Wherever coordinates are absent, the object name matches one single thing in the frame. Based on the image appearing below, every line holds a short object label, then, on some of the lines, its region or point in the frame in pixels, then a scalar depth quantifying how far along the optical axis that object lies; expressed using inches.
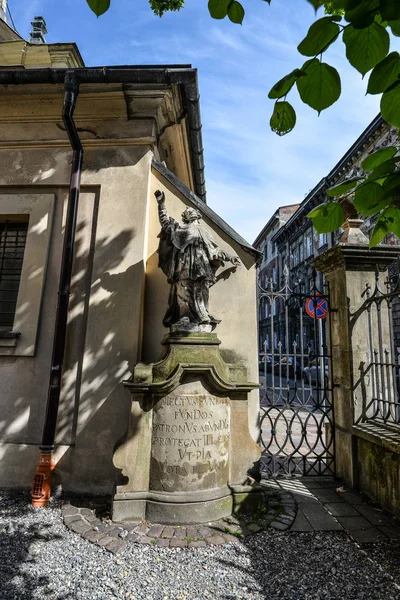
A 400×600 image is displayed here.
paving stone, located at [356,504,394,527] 138.6
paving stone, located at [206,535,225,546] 121.6
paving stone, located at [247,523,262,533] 131.6
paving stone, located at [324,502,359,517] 145.8
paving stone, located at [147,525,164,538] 126.0
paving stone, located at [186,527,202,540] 125.8
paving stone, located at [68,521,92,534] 128.7
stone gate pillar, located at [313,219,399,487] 178.2
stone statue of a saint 159.6
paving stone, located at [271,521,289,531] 133.5
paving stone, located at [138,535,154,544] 120.9
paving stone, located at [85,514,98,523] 136.8
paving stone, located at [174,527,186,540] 125.0
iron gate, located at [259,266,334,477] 192.7
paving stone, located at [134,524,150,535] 127.5
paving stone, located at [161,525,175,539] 126.0
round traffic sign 203.2
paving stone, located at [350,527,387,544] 125.3
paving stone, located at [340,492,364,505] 158.6
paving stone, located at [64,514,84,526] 135.7
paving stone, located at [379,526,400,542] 127.1
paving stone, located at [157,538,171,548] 119.5
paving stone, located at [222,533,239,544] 123.6
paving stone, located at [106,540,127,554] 115.0
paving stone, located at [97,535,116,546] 119.3
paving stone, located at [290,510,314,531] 133.2
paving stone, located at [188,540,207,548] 119.4
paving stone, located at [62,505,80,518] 142.9
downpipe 157.2
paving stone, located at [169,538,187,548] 119.0
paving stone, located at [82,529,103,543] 122.1
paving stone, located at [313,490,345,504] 159.9
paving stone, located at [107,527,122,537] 125.4
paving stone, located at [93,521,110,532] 129.3
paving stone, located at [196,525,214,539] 126.6
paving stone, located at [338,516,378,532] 134.6
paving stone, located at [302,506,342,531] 133.9
